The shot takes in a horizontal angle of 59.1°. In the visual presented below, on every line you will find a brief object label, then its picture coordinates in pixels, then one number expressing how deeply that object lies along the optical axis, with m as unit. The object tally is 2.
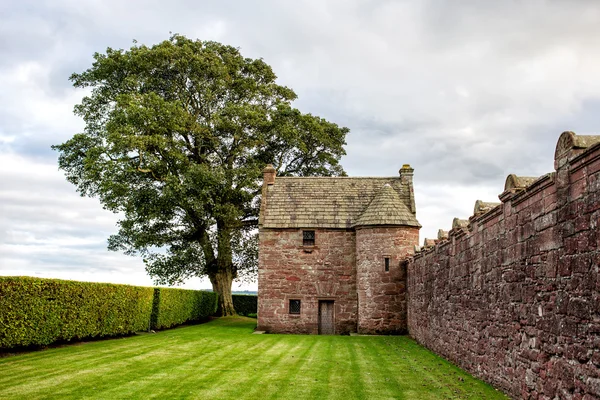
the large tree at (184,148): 27.19
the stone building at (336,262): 23.22
